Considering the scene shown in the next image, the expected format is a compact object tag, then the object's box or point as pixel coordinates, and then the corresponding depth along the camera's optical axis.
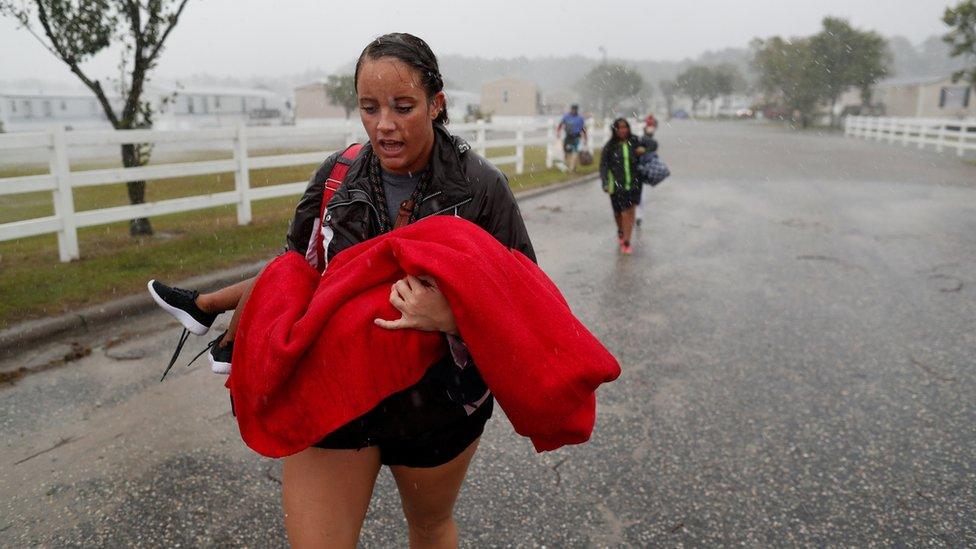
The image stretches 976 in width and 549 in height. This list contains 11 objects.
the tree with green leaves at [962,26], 31.80
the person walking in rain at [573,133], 19.77
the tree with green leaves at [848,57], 62.84
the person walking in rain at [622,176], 9.25
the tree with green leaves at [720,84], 127.50
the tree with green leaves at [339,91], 65.93
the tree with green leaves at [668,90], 155.21
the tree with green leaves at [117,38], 8.80
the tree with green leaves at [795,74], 65.56
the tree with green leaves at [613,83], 111.56
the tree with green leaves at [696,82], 130.00
